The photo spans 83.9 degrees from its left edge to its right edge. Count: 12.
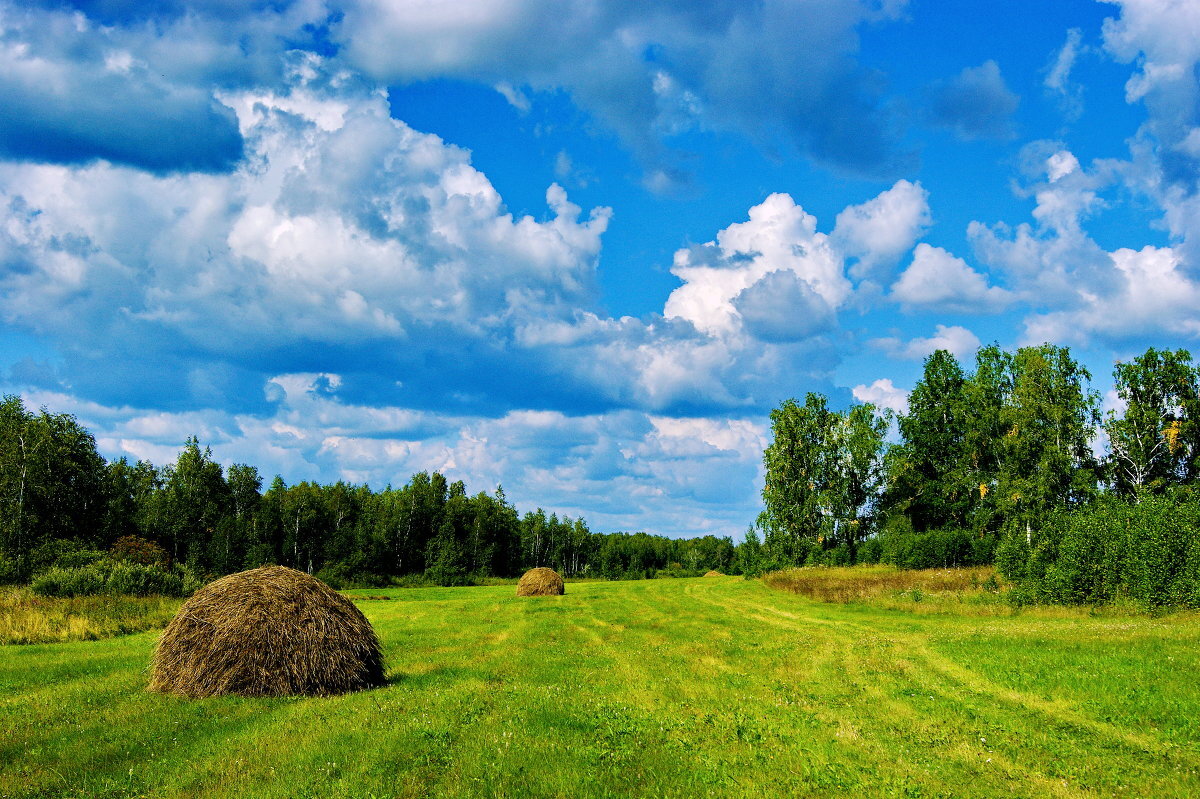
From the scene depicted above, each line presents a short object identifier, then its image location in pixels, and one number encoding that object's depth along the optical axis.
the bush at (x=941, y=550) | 64.06
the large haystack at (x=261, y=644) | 16.16
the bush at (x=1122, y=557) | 30.34
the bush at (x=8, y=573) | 46.32
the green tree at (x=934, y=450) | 78.19
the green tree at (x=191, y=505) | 92.44
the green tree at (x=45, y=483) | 71.25
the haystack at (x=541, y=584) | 57.72
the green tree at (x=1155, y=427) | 61.50
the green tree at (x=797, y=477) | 84.56
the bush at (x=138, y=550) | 76.44
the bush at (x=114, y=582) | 35.22
